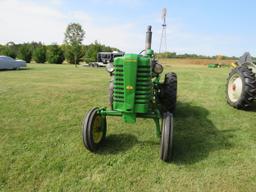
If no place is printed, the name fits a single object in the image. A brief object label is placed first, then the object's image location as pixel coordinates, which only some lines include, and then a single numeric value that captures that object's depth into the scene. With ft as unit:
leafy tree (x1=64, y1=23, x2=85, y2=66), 132.98
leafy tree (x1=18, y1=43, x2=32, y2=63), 90.87
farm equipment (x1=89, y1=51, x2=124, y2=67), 68.71
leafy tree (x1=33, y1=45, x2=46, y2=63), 91.25
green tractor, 8.35
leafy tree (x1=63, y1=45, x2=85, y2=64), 90.57
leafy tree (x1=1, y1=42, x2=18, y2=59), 85.22
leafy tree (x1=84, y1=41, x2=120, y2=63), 92.08
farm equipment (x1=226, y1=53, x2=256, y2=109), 13.80
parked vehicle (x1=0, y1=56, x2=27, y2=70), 45.36
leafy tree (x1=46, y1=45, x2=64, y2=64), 90.04
